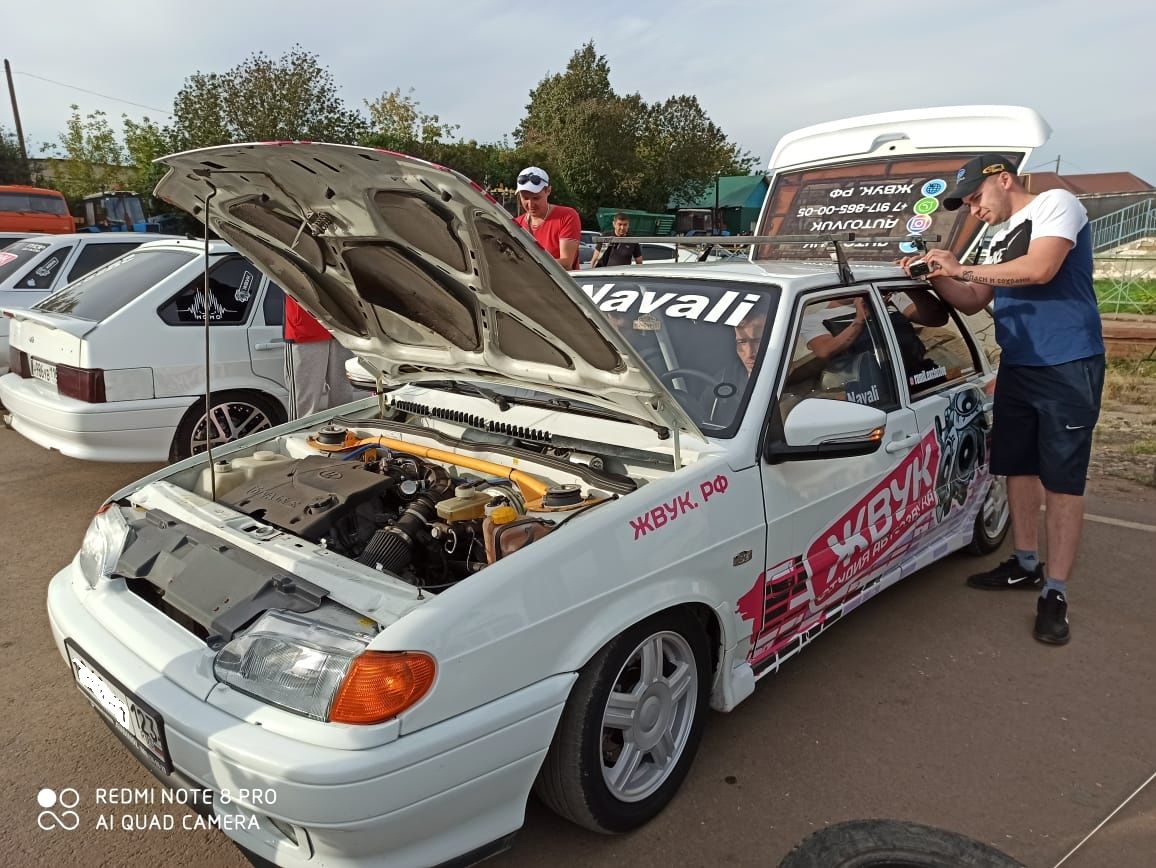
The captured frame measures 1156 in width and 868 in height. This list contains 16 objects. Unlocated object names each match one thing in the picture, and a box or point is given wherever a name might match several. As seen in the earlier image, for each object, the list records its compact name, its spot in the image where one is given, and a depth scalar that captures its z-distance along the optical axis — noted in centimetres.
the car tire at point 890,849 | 223
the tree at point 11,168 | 3045
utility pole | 3023
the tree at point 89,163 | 2864
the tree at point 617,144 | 3691
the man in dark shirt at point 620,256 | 835
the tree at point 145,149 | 2483
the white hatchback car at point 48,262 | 727
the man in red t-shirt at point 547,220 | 545
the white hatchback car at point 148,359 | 477
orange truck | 1569
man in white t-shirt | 344
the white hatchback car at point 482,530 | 183
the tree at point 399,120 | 3425
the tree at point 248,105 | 2391
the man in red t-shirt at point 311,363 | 512
